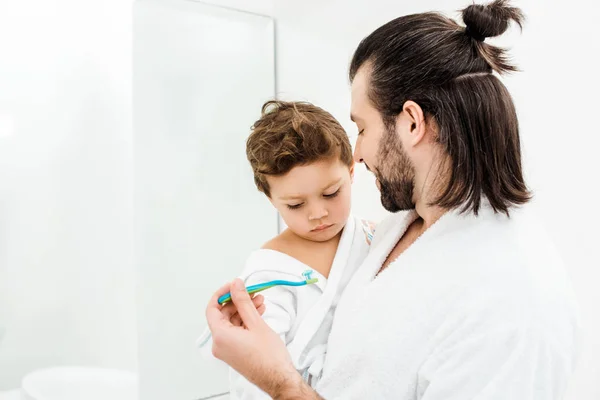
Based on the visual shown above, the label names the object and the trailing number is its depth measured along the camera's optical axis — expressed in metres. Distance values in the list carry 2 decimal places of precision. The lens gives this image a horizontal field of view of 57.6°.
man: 0.77
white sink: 1.68
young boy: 1.02
